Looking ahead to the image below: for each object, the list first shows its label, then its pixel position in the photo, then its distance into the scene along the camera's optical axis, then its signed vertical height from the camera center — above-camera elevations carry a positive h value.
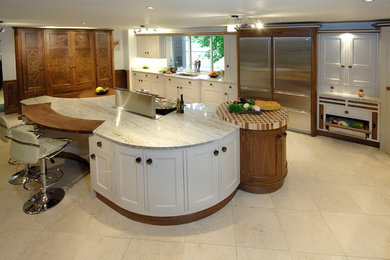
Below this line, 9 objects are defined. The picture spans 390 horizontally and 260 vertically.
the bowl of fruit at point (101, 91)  5.80 +0.08
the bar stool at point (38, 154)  3.50 -0.62
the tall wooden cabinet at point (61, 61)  7.70 +0.88
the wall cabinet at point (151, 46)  9.31 +1.36
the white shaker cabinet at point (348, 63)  5.54 +0.47
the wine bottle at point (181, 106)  4.45 -0.16
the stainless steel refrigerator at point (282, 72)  6.12 +0.38
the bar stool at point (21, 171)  4.06 -1.03
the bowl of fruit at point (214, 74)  8.02 +0.45
